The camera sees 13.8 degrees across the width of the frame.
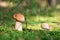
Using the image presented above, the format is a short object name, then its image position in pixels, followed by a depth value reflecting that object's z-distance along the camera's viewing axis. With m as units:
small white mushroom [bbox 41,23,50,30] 3.97
